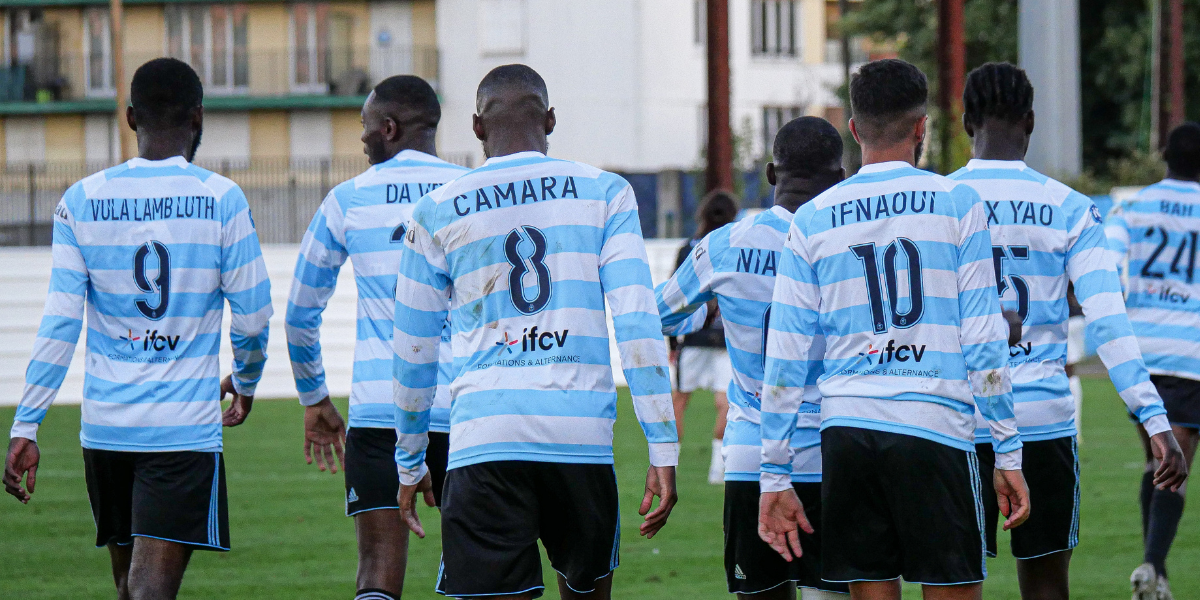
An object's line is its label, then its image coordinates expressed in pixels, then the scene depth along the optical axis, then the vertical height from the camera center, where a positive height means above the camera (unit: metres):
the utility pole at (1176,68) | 61.95 +4.12
